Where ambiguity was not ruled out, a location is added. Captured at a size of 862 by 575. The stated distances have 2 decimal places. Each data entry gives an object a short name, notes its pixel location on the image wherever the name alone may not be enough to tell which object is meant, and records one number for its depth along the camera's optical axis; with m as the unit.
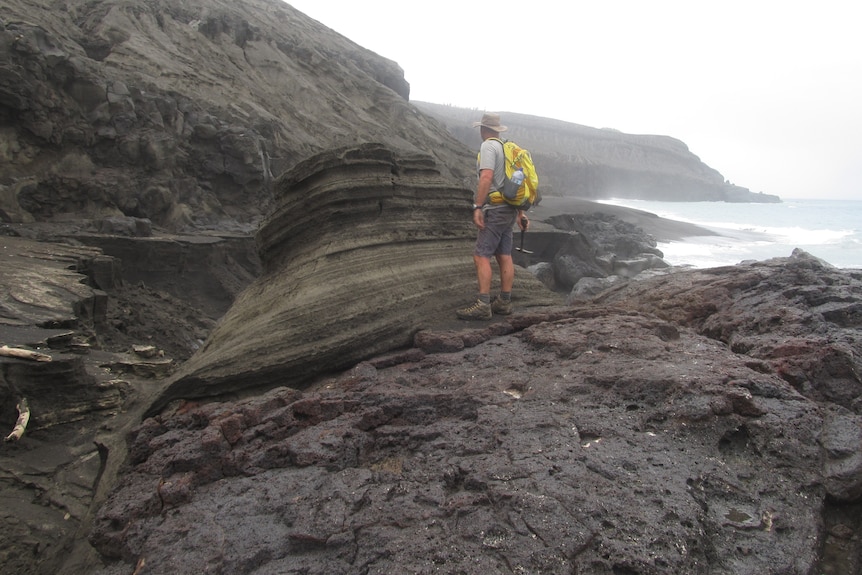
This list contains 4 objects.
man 4.46
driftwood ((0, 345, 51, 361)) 4.70
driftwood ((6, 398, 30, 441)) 4.49
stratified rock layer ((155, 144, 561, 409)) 4.00
